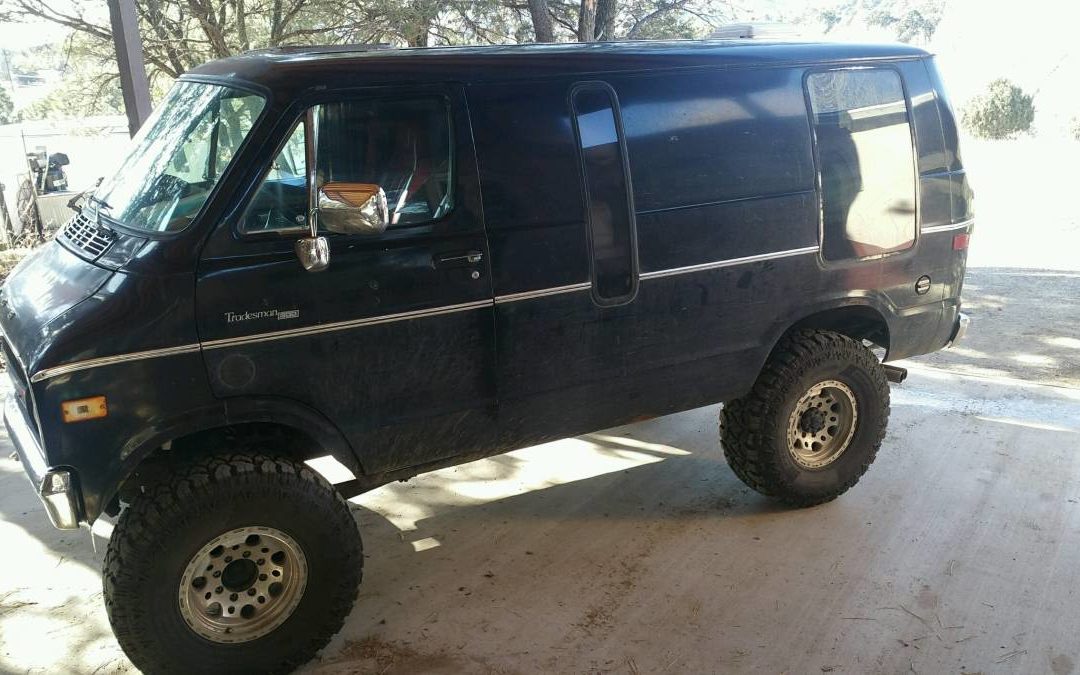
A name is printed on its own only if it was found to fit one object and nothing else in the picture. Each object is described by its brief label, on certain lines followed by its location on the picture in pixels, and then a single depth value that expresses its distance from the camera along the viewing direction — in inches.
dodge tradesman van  125.6
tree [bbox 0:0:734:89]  383.2
